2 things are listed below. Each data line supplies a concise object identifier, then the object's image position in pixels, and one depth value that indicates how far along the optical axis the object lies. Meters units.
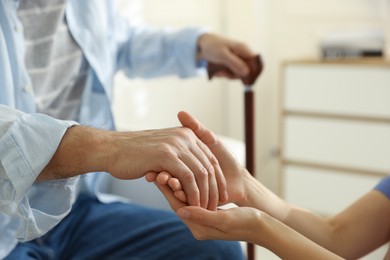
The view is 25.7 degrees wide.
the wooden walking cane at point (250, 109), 1.68
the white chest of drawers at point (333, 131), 2.65
